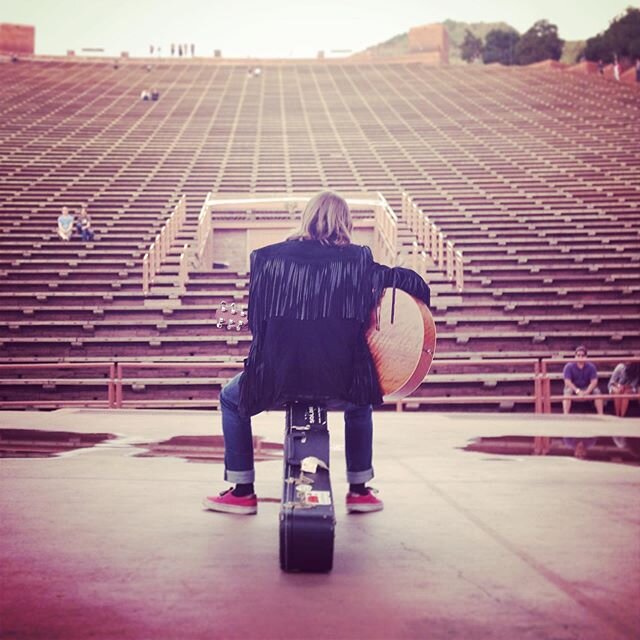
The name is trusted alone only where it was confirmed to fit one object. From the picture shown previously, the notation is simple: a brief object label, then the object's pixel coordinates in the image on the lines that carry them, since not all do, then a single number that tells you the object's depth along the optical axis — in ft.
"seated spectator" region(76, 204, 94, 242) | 55.11
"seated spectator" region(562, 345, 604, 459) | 33.68
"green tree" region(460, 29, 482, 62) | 225.97
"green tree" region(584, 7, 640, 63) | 146.67
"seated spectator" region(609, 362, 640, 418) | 34.55
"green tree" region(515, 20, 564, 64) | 187.93
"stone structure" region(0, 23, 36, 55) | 150.92
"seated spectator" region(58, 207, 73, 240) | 54.39
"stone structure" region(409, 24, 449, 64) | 168.14
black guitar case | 8.81
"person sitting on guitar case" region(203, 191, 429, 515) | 10.28
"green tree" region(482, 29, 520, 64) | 217.36
